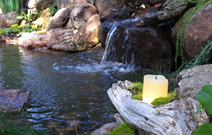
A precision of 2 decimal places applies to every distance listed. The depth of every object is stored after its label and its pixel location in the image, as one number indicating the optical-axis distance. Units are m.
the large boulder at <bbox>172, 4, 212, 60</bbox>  4.54
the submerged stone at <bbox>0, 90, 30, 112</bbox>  3.52
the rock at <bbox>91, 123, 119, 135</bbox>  2.46
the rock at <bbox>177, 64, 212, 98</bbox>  2.10
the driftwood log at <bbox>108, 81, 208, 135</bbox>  1.63
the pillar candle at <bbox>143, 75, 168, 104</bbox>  1.91
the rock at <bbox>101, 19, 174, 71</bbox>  5.94
